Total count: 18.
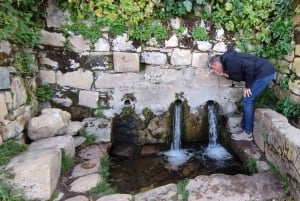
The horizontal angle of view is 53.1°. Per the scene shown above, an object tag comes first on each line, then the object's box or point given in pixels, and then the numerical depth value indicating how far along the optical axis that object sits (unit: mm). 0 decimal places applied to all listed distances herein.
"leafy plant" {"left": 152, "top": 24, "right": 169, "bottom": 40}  4184
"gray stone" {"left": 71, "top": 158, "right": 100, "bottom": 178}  3362
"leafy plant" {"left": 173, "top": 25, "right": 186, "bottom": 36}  4254
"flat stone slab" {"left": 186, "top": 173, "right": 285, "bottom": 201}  2924
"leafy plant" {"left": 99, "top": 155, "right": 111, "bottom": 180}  3426
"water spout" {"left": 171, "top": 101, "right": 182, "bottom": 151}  4551
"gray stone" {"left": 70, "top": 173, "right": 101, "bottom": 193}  3062
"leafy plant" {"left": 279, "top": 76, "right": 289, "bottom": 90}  4125
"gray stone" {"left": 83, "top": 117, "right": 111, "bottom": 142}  4223
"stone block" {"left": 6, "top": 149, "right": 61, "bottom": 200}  2736
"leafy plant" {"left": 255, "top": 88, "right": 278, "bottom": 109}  4410
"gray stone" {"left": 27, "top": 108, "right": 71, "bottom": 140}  3518
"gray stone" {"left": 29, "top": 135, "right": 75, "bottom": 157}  3289
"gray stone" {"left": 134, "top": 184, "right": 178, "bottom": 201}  2904
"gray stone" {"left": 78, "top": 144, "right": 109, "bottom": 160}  3807
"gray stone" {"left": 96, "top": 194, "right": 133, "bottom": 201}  2888
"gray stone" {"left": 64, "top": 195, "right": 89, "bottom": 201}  2883
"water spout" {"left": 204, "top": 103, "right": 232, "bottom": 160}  4531
